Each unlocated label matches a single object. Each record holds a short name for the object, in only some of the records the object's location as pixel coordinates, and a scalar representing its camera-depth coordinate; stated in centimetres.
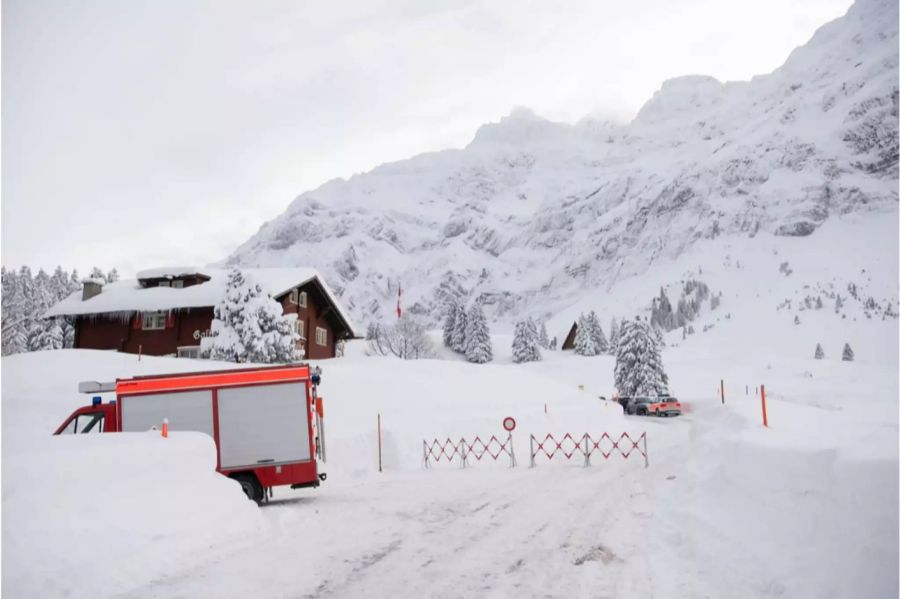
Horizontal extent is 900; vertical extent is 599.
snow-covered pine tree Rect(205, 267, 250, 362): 3606
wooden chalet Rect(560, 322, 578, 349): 13212
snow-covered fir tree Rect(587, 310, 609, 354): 11862
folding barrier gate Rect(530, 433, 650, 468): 2279
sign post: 2209
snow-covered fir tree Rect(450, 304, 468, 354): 11666
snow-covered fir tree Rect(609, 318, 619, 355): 11294
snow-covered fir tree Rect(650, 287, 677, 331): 15759
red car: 4391
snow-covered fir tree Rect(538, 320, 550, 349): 13388
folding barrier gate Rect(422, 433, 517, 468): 2383
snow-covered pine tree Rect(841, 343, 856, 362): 9225
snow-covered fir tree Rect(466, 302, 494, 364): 10888
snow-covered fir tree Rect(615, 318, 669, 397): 5675
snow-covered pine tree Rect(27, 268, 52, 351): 6438
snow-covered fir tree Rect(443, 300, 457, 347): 12019
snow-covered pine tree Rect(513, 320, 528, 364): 11025
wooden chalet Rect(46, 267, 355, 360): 4262
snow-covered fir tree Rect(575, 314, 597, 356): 11594
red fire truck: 1455
